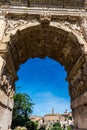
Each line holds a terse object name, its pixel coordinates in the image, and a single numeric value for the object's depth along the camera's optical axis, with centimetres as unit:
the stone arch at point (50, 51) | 384
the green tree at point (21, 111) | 1482
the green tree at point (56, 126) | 2745
